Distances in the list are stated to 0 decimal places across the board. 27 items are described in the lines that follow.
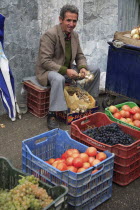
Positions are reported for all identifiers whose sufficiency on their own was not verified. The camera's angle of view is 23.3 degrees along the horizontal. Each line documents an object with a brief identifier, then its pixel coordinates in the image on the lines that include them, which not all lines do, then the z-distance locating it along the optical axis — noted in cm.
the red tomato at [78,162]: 330
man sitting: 495
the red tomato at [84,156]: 338
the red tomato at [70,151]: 352
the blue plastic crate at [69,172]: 308
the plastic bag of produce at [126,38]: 529
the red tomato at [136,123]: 426
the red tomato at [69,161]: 337
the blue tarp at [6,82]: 475
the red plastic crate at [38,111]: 535
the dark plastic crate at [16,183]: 262
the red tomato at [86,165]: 331
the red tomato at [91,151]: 345
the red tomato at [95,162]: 332
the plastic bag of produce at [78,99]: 512
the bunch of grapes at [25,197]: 251
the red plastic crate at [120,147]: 355
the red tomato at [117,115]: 440
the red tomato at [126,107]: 457
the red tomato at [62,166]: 325
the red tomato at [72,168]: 326
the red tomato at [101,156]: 340
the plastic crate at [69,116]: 515
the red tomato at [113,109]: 449
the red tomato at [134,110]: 451
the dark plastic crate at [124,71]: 527
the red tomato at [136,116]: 441
